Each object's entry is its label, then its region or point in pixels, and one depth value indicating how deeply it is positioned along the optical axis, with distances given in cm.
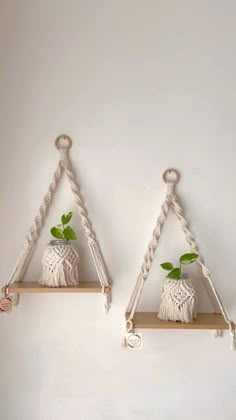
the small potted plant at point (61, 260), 111
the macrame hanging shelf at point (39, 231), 117
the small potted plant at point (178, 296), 109
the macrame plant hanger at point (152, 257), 113
